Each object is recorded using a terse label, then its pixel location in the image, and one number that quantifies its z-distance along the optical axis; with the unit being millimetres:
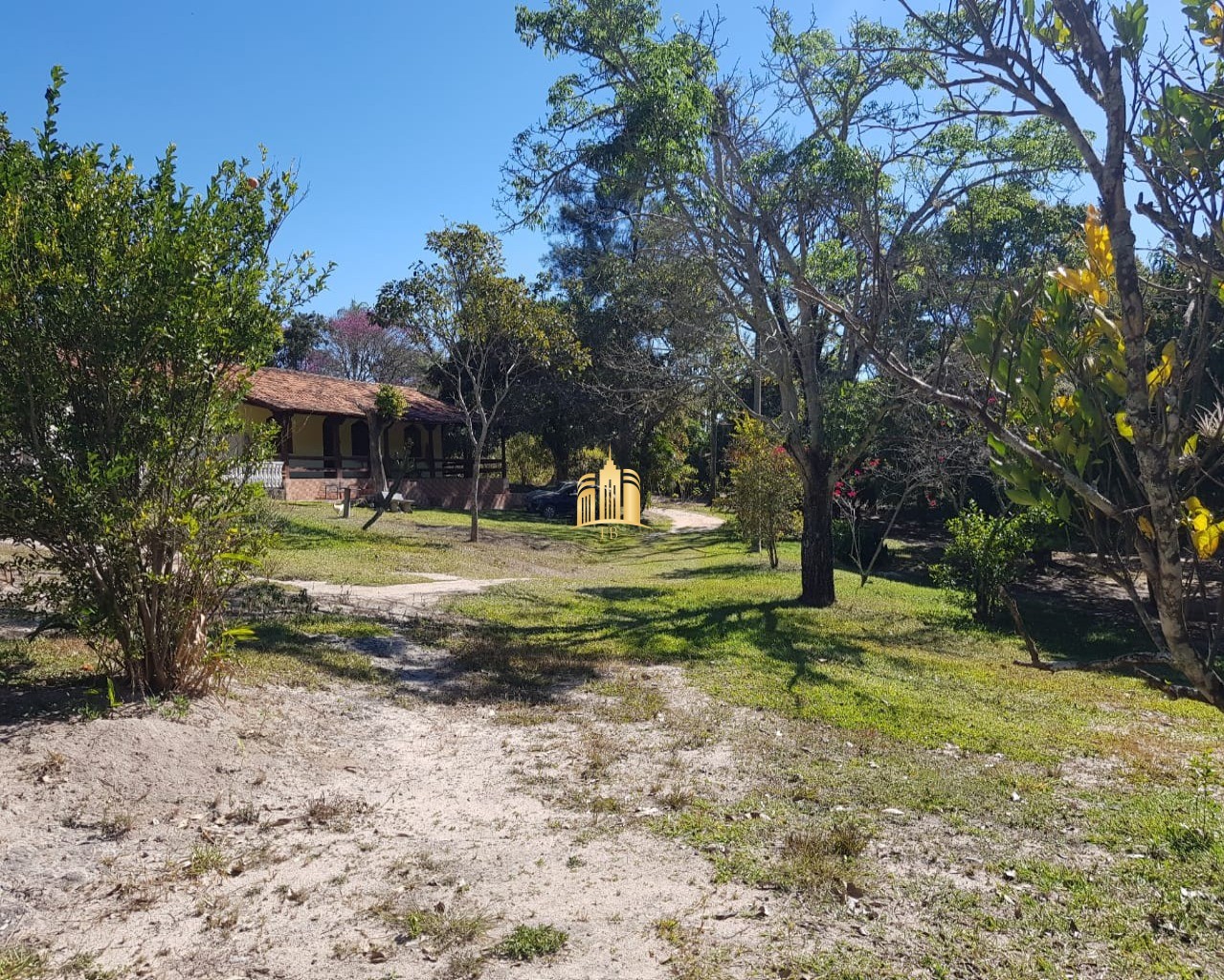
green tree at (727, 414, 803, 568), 19594
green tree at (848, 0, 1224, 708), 2273
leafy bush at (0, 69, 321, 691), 5141
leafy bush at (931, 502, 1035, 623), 13281
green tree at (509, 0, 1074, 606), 11000
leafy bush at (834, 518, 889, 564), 21812
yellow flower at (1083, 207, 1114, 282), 2354
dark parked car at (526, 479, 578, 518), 31719
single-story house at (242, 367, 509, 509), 27938
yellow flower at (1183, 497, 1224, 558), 2195
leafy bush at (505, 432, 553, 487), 42094
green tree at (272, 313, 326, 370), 42375
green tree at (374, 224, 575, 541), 20156
